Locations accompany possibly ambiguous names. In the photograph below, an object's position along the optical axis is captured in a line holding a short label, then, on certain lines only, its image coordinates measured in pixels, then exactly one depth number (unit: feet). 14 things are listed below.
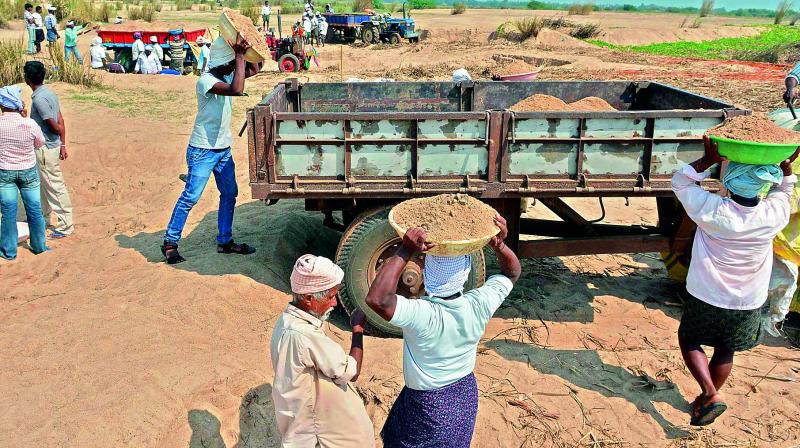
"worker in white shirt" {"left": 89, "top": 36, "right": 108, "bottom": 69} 59.88
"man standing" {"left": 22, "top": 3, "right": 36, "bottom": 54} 67.36
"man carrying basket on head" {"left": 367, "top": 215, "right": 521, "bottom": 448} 8.36
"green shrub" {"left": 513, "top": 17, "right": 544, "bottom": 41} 90.22
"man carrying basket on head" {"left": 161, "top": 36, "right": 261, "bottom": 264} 18.16
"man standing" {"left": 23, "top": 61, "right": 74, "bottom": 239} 22.40
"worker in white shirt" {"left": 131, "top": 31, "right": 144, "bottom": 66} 60.39
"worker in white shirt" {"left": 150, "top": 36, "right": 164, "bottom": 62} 61.24
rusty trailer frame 15.16
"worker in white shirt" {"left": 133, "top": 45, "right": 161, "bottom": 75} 60.23
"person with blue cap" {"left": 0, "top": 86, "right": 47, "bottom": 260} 20.45
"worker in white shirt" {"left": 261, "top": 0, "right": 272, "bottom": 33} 93.97
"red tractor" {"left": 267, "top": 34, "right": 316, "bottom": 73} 66.49
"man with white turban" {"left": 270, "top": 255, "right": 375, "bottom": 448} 8.60
